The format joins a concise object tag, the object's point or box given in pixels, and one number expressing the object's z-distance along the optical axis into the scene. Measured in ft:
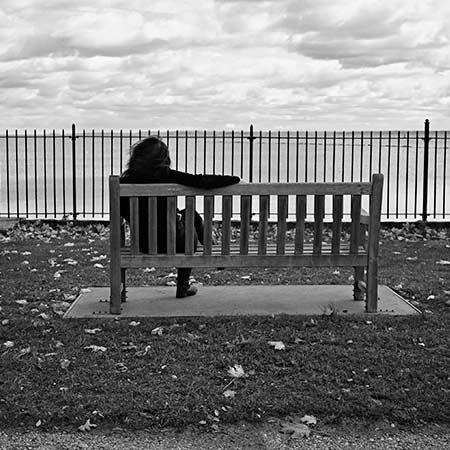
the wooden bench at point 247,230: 19.92
